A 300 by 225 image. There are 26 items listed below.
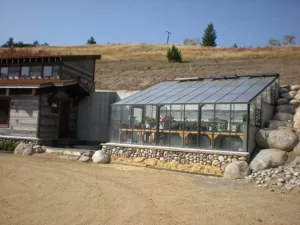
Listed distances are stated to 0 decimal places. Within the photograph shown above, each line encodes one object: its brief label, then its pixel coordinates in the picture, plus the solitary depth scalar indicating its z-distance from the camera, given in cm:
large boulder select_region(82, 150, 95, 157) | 1409
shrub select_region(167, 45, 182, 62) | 3578
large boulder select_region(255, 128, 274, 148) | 1185
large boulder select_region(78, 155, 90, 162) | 1385
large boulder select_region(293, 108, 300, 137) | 1240
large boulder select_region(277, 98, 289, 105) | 1479
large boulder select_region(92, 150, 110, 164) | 1354
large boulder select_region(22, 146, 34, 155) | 1491
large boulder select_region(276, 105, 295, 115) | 1423
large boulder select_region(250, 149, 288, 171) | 1058
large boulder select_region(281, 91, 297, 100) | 1524
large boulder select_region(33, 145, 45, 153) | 1512
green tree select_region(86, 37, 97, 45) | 7044
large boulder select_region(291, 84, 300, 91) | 1597
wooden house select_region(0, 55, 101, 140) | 1574
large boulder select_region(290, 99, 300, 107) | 1462
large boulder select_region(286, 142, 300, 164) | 1096
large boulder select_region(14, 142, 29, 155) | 1511
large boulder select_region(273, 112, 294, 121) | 1364
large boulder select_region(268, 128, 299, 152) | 1141
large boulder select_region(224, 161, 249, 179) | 1045
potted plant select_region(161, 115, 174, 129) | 1300
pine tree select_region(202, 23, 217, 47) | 5500
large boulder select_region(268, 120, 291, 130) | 1305
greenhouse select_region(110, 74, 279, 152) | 1162
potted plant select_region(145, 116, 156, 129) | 1339
